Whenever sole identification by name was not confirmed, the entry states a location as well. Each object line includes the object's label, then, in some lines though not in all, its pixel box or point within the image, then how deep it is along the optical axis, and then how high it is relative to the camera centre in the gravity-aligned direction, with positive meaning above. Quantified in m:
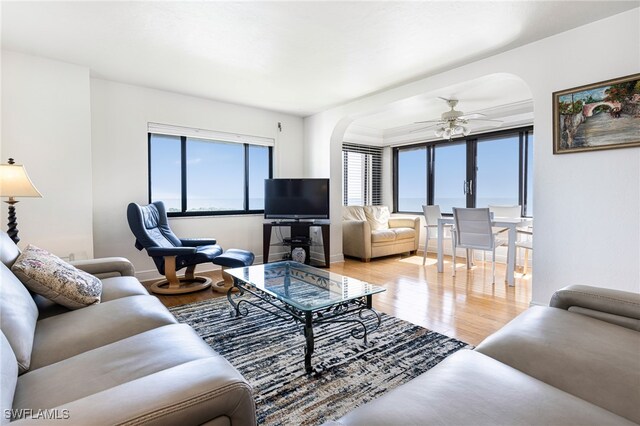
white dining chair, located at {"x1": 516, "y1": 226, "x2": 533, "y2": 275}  3.93 -0.45
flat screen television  4.71 +0.16
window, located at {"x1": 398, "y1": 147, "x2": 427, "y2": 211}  6.31 +0.64
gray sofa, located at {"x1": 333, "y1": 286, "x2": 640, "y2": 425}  0.84 -0.55
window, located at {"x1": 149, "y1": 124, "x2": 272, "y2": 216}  4.16 +0.53
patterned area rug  1.56 -0.97
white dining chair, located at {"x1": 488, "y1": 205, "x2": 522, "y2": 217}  4.63 -0.04
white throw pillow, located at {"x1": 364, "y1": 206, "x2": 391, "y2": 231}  5.68 -0.13
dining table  3.60 -0.34
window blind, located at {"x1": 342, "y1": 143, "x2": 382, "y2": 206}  6.37 +0.74
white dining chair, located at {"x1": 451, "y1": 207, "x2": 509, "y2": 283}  3.79 -0.28
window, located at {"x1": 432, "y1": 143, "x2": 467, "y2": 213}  5.70 +0.64
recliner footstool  3.27 -0.56
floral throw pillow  1.58 -0.37
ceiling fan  4.01 +1.16
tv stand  4.53 -0.42
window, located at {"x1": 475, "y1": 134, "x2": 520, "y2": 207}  5.06 +0.64
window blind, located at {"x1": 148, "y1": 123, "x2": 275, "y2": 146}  4.02 +1.08
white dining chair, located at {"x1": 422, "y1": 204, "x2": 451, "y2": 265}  5.26 -0.09
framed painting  2.27 +0.73
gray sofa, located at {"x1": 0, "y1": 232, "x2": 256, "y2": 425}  0.70 -0.52
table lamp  2.27 +0.21
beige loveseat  5.04 -0.40
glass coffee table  1.92 -0.60
